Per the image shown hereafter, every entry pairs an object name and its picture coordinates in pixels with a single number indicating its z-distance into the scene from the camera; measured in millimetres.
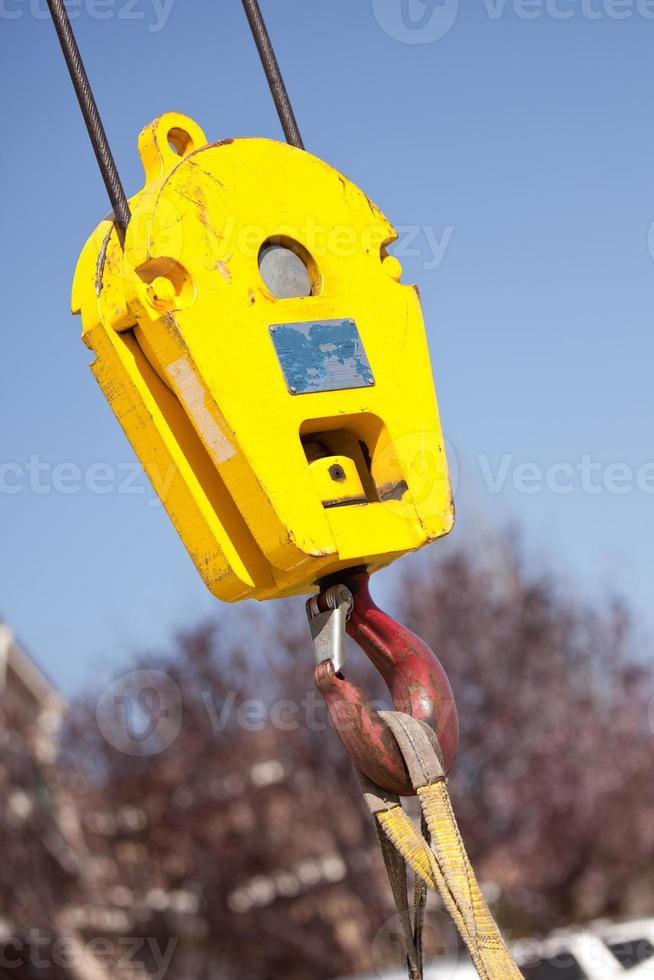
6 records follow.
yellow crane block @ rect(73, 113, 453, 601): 3934
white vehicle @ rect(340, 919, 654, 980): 10265
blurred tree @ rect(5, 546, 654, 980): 27859
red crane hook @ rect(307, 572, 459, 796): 3926
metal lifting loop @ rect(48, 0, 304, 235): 4301
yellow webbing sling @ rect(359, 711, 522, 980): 3633
